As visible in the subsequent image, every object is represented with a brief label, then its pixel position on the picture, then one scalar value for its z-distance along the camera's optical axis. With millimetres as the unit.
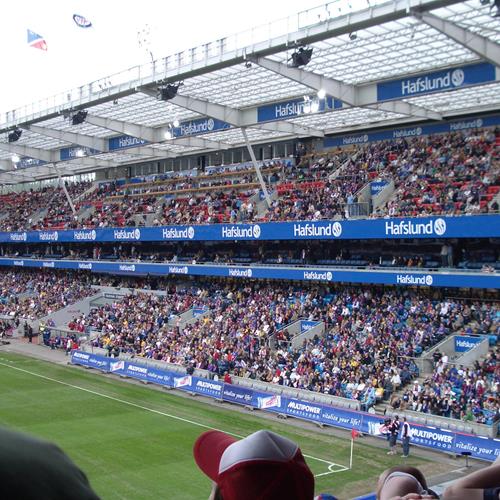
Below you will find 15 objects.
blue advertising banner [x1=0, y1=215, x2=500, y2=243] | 28422
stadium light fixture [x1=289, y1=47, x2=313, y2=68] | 25809
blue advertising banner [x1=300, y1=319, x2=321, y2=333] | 32753
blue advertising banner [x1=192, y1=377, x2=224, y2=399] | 28714
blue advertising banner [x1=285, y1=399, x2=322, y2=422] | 24766
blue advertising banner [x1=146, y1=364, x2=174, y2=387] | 31133
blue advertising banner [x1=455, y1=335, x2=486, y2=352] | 26442
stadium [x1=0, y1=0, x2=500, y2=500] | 22625
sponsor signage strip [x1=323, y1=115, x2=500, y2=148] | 35594
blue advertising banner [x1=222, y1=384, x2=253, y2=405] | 27297
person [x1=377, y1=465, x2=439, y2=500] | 2285
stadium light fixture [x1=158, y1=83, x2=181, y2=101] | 32000
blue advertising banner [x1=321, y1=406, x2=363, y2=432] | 23562
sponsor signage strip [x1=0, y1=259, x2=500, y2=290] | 28531
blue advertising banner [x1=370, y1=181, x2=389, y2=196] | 35506
